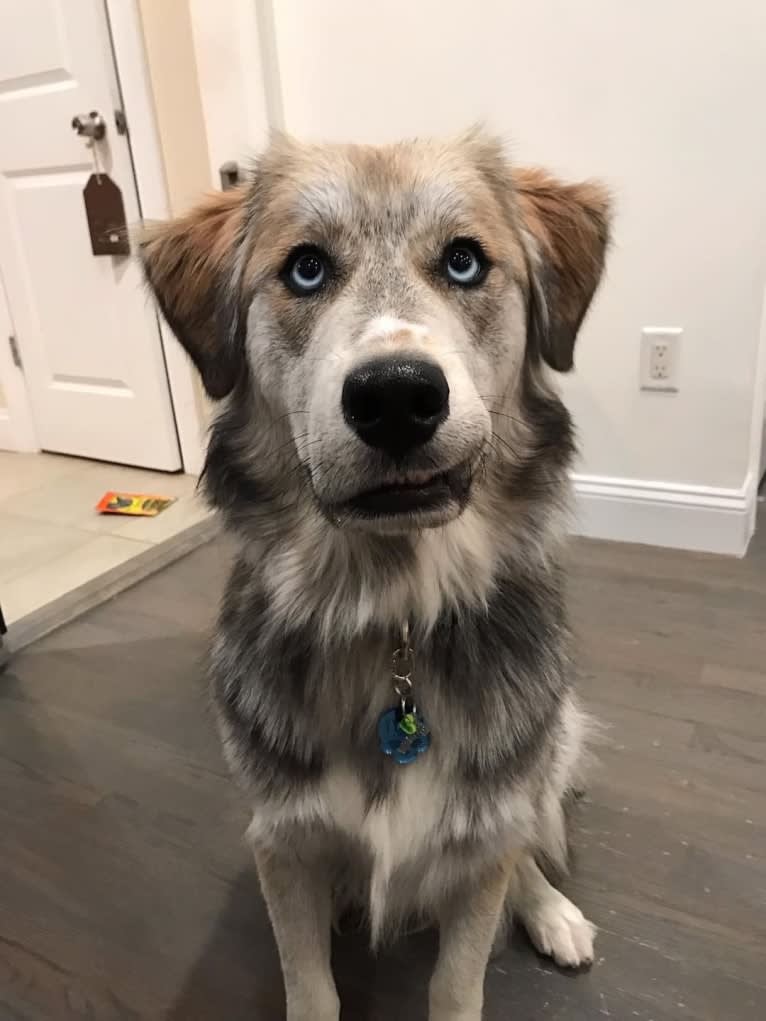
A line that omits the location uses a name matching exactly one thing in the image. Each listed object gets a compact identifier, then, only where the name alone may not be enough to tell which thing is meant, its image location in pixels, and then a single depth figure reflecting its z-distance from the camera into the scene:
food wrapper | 2.90
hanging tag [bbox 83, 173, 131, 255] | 2.90
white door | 2.84
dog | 0.97
